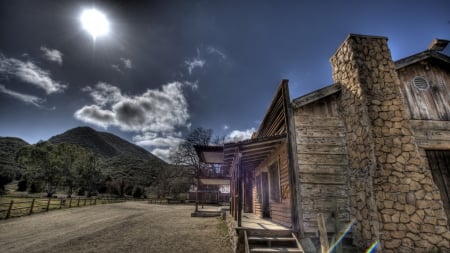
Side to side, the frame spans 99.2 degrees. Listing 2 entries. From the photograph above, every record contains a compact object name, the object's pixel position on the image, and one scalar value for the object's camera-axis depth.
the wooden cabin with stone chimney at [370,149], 4.76
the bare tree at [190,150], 35.38
